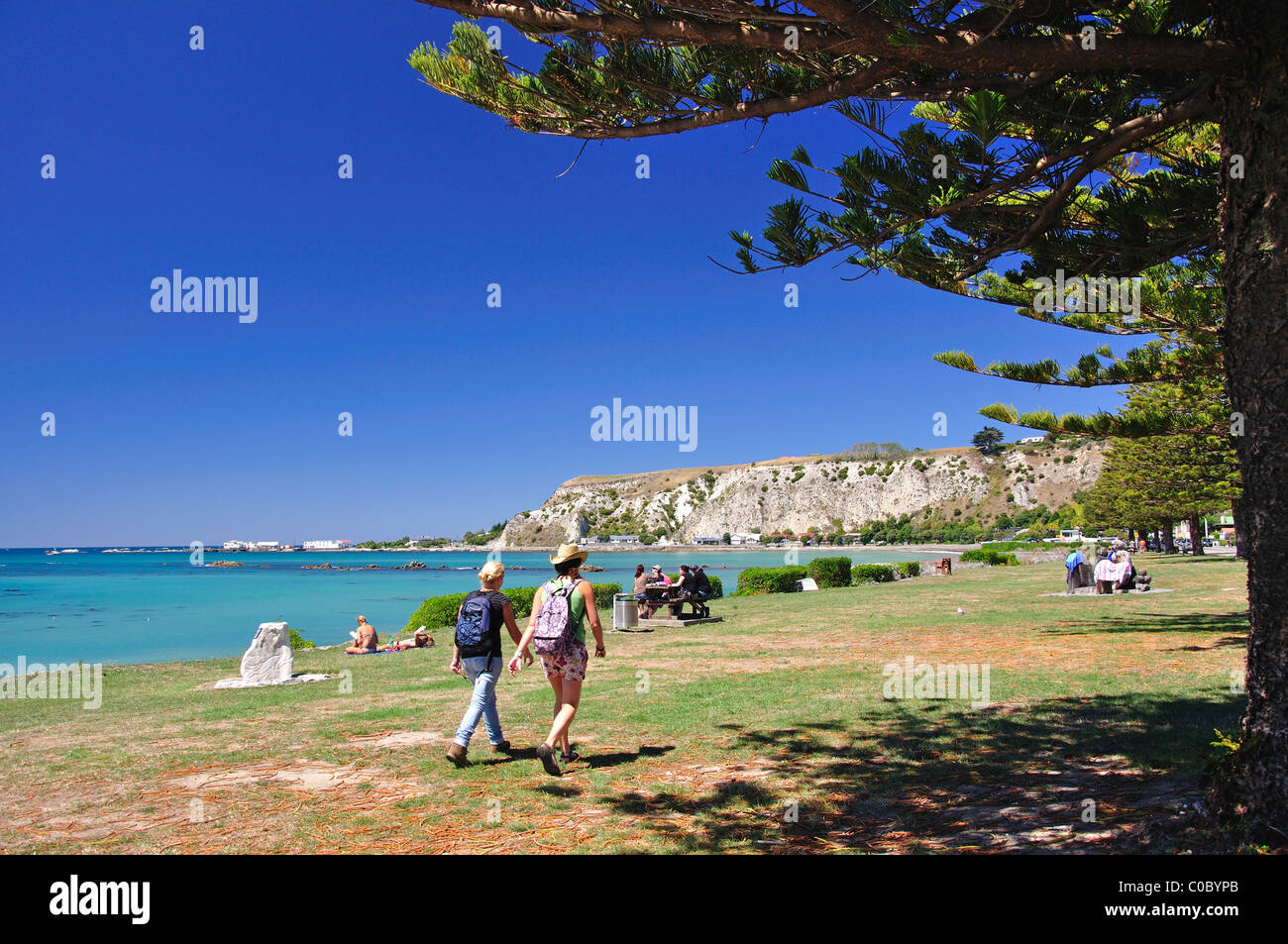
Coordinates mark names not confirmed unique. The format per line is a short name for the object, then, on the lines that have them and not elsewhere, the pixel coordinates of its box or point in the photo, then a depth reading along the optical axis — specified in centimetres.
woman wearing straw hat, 540
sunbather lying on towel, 1500
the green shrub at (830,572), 2706
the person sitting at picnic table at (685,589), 1684
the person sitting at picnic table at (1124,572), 1775
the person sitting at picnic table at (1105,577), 1766
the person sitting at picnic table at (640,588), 1742
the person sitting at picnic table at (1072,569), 1834
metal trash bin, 1542
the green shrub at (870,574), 2908
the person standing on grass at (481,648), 553
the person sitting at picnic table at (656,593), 1727
